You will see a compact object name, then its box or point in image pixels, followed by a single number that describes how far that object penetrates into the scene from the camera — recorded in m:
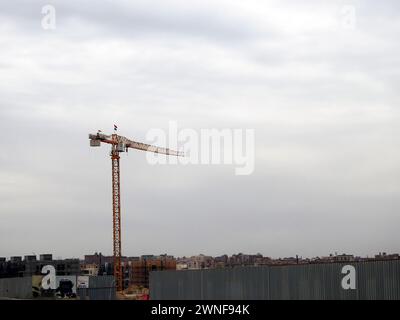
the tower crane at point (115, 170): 140.44
